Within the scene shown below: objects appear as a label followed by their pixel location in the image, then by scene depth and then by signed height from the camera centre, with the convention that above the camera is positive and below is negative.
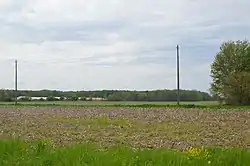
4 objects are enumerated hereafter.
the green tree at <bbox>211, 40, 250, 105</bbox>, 63.62 +4.12
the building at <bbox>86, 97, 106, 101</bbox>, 90.75 +0.34
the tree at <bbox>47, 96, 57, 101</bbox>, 92.06 +0.33
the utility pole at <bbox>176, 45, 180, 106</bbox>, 61.81 +2.66
